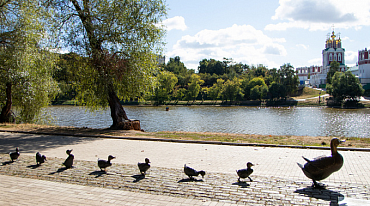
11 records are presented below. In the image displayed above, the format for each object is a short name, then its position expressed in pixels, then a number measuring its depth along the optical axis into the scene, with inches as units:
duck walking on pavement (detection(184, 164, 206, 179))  273.3
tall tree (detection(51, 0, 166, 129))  660.7
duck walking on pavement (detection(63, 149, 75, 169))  321.7
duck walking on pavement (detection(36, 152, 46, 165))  333.8
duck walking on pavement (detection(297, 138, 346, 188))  246.8
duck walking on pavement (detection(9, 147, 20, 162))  354.9
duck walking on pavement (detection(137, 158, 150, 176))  291.1
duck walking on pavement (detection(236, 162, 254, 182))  265.0
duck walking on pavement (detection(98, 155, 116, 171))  302.2
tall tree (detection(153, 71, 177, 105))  3385.8
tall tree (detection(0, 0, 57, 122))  668.1
